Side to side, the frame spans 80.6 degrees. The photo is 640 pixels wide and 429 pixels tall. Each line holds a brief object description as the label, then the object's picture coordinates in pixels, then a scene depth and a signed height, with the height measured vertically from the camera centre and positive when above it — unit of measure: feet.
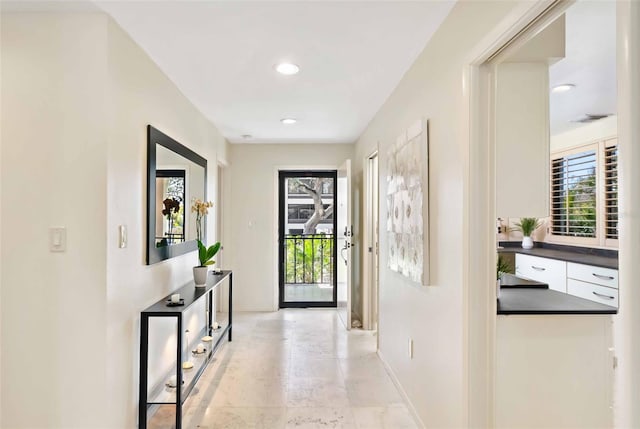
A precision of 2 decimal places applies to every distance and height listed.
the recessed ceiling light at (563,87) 8.01 +2.79
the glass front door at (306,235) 17.44 -0.87
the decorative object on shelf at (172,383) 7.81 -3.49
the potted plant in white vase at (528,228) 11.64 -0.35
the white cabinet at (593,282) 8.13 -1.49
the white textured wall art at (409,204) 7.07 +0.27
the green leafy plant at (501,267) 7.36 -1.03
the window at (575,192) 6.91 +0.47
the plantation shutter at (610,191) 6.17 +0.42
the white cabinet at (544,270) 9.73 -1.53
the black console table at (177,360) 7.18 -3.33
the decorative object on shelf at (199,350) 9.78 -3.50
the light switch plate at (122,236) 6.63 -0.36
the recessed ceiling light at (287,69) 8.19 +3.27
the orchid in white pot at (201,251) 10.04 -0.96
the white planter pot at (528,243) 12.20 -0.85
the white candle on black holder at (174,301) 7.85 -1.80
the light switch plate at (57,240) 6.18 -0.40
